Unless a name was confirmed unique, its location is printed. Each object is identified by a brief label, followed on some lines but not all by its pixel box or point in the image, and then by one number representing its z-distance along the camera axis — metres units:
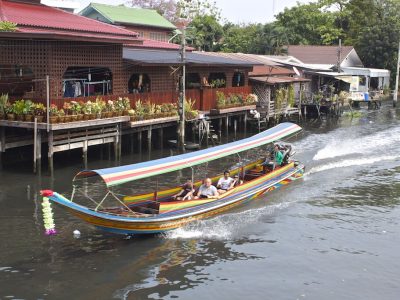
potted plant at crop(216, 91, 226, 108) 31.12
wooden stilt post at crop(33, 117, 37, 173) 20.10
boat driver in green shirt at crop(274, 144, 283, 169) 21.62
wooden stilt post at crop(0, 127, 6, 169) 21.01
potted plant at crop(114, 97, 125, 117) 23.47
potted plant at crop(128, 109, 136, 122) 23.98
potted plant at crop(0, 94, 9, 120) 21.08
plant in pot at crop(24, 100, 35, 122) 20.64
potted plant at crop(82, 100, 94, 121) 21.53
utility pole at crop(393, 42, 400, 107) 53.91
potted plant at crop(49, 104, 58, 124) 20.22
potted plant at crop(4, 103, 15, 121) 20.88
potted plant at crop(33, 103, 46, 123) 20.45
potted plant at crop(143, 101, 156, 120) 25.09
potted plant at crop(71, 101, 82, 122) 21.05
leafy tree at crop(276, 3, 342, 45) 68.62
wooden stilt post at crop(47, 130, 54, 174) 20.56
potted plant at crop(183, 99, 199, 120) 27.98
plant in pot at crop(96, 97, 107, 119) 22.25
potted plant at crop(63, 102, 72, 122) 20.86
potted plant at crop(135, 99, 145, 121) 24.56
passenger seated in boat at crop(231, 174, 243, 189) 17.84
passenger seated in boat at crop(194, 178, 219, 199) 16.36
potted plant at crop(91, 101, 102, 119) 21.94
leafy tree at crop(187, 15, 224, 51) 58.47
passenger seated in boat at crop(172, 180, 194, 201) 16.03
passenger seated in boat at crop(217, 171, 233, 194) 17.62
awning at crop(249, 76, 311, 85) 36.19
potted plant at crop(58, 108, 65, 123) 20.46
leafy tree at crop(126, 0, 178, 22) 73.06
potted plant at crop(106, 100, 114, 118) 22.82
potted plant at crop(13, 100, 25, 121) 20.77
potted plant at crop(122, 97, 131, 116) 23.88
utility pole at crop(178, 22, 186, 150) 26.05
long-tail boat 13.23
